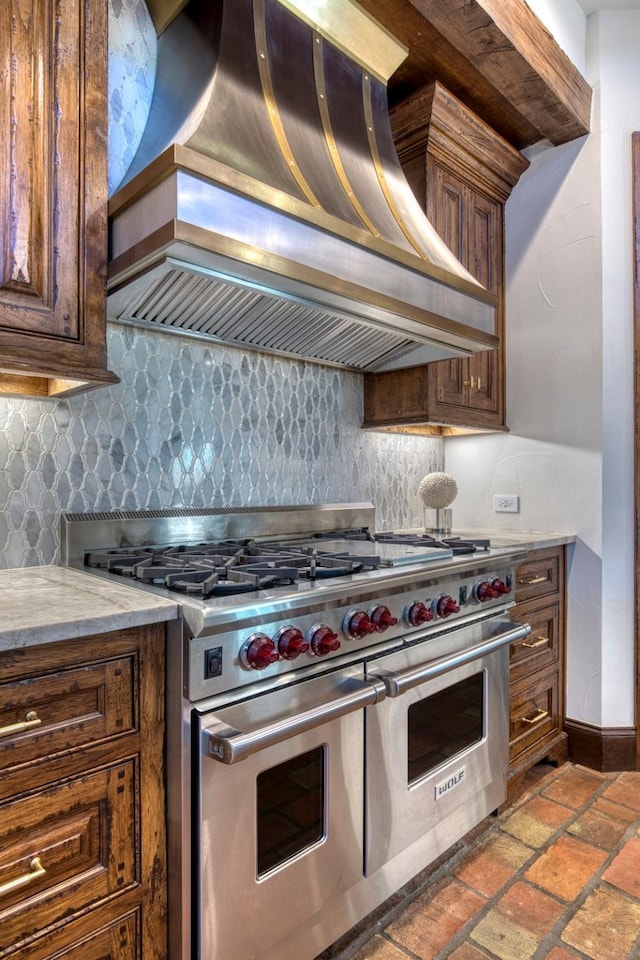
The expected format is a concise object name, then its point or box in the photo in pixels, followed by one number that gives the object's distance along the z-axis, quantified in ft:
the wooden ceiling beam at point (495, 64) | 6.16
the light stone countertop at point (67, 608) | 2.96
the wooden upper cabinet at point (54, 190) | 3.83
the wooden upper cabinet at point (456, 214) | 7.33
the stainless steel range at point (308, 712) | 3.56
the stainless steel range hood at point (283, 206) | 4.15
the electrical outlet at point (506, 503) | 8.70
